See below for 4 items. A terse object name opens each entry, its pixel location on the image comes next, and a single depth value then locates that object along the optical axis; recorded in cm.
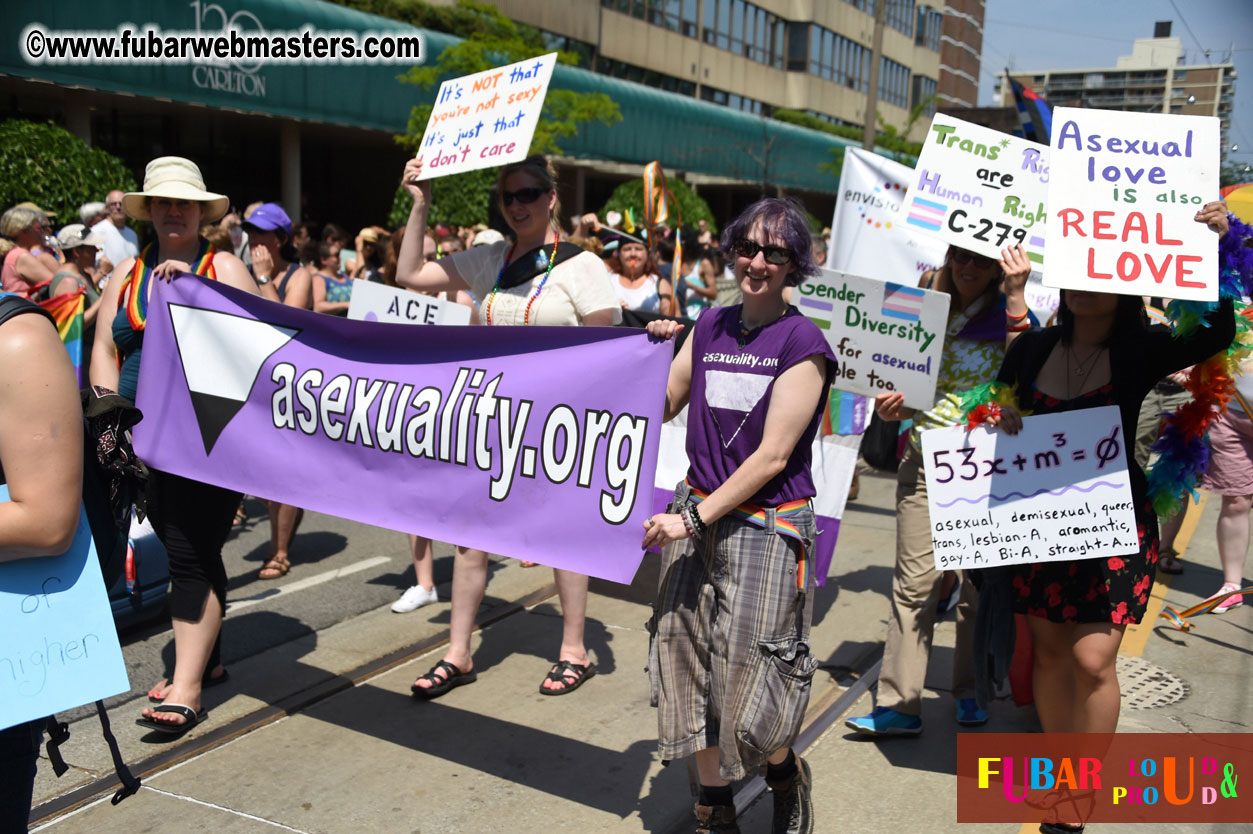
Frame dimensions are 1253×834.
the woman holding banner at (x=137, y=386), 404
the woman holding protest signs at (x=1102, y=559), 331
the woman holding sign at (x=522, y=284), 427
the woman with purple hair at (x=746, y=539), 300
